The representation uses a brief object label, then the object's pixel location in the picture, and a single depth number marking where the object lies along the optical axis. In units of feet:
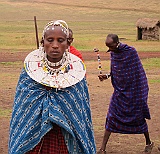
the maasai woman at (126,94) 25.18
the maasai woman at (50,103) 14.80
